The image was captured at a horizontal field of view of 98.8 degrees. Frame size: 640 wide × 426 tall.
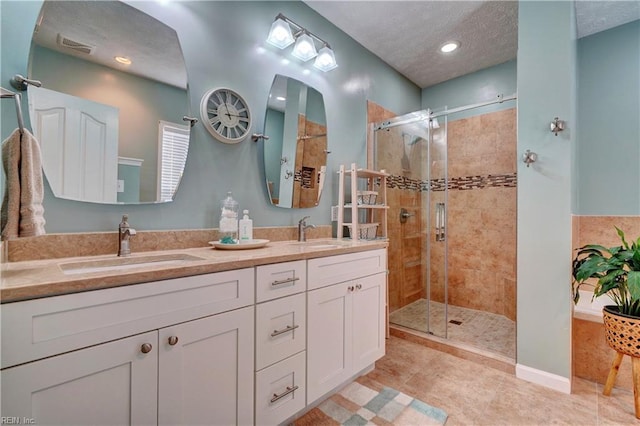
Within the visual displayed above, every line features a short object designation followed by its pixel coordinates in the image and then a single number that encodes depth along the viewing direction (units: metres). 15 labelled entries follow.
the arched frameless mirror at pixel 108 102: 1.13
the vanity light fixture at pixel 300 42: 1.85
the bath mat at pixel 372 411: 1.43
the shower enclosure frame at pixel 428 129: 2.48
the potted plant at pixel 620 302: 1.47
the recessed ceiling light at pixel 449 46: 2.57
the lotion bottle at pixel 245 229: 1.59
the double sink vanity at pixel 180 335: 0.72
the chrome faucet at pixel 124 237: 1.21
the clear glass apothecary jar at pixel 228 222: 1.54
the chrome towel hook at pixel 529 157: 1.83
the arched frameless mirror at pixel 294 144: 1.88
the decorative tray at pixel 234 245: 1.45
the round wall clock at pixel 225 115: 1.56
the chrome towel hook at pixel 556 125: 1.73
